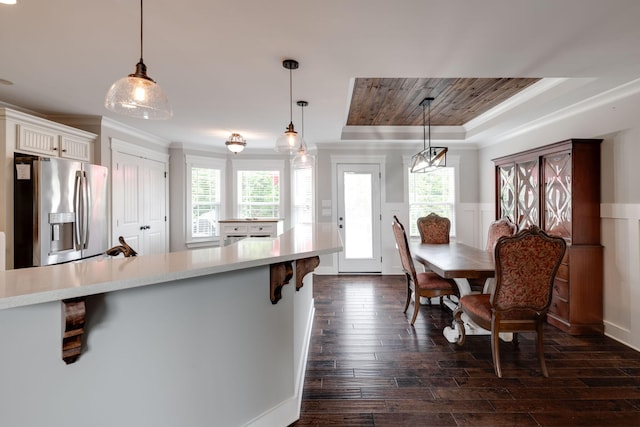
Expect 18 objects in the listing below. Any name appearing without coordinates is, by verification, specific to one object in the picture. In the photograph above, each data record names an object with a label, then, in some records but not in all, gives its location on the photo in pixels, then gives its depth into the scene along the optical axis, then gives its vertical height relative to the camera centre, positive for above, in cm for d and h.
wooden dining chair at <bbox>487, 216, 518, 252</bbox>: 333 -22
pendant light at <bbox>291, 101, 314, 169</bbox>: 353 +62
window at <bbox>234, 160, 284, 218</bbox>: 595 +41
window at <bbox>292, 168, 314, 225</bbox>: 578 +32
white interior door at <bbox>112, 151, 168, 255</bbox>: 415 +18
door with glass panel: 548 +0
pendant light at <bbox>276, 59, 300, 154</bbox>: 278 +67
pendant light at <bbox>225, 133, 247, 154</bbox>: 409 +96
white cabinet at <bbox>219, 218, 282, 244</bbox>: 505 -26
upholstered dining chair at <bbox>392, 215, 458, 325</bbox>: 307 -74
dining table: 250 -49
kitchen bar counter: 101 -54
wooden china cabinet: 300 -27
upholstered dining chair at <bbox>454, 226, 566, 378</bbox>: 214 -54
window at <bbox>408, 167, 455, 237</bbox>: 550 +30
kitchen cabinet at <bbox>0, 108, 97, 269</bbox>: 281 +73
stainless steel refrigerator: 285 +4
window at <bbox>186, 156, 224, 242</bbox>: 554 +31
